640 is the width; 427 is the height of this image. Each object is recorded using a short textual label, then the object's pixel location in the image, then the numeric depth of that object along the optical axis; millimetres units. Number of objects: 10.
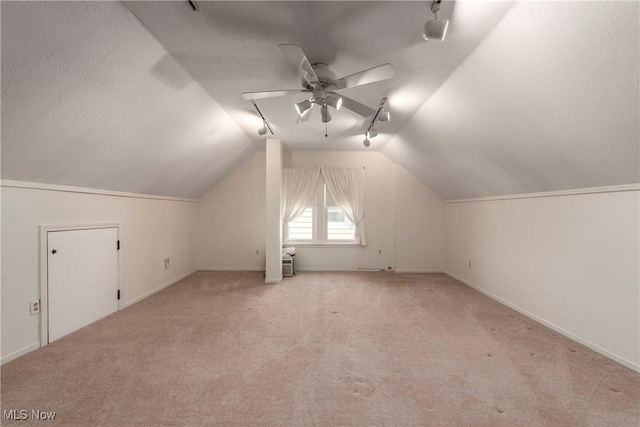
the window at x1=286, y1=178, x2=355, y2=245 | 5777
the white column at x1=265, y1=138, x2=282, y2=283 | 4730
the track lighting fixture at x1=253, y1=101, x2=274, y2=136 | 3428
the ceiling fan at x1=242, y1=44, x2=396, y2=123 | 1860
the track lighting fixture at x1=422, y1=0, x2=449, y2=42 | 1558
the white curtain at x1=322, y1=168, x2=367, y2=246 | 5664
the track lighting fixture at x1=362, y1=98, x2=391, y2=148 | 3041
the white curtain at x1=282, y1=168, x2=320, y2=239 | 5641
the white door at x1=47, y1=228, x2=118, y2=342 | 2652
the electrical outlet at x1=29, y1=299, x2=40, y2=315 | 2430
